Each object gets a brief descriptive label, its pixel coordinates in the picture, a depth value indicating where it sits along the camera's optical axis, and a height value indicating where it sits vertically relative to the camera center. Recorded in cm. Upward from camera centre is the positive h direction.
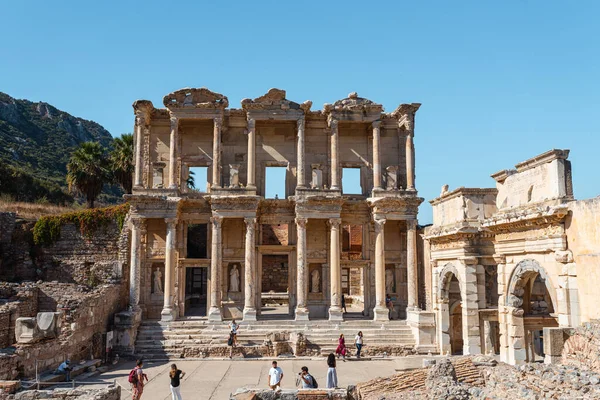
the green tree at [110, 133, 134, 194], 3359 +701
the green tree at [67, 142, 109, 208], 3450 +662
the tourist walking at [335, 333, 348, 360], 2073 -284
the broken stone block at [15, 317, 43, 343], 1600 -165
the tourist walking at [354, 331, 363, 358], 2120 -270
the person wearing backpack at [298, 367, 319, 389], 1280 -252
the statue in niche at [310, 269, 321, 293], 2683 -38
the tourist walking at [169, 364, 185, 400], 1243 -246
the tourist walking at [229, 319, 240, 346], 2170 -226
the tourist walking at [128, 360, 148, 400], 1329 -259
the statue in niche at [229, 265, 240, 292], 2630 -35
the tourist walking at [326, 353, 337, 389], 1391 -264
